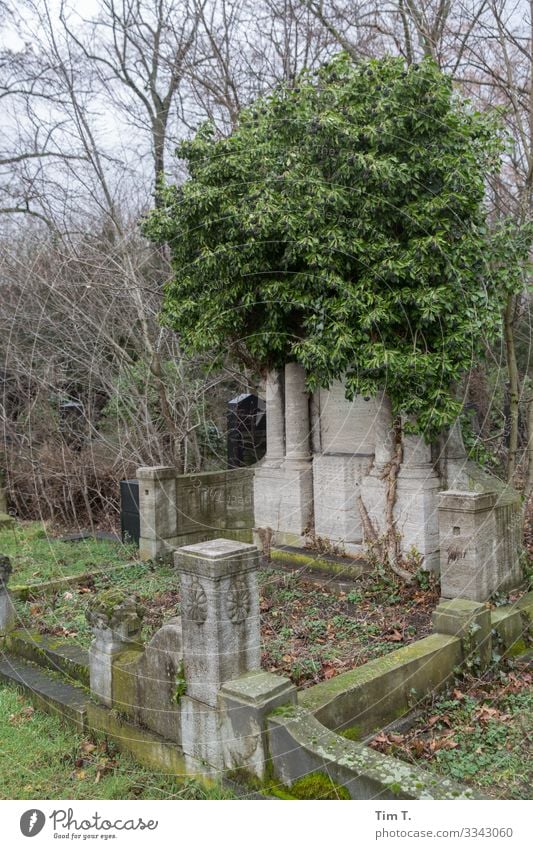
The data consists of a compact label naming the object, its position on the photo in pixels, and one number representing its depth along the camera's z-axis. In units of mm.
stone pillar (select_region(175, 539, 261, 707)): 4309
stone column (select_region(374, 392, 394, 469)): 8711
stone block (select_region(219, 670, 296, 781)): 4098
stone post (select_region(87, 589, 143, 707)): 5320
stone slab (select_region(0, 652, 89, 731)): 5670
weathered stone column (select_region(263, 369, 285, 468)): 10250
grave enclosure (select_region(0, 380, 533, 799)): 4090
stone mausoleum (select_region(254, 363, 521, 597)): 6977
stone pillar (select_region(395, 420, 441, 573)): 8227
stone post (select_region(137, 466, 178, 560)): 9977
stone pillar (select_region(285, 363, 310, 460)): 9805
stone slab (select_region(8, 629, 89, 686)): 6242
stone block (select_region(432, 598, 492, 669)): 5891
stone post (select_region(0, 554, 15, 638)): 7324
